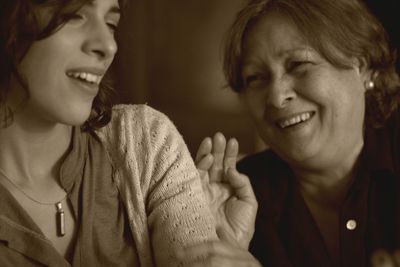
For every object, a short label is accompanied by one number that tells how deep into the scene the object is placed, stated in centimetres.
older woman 149
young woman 111
